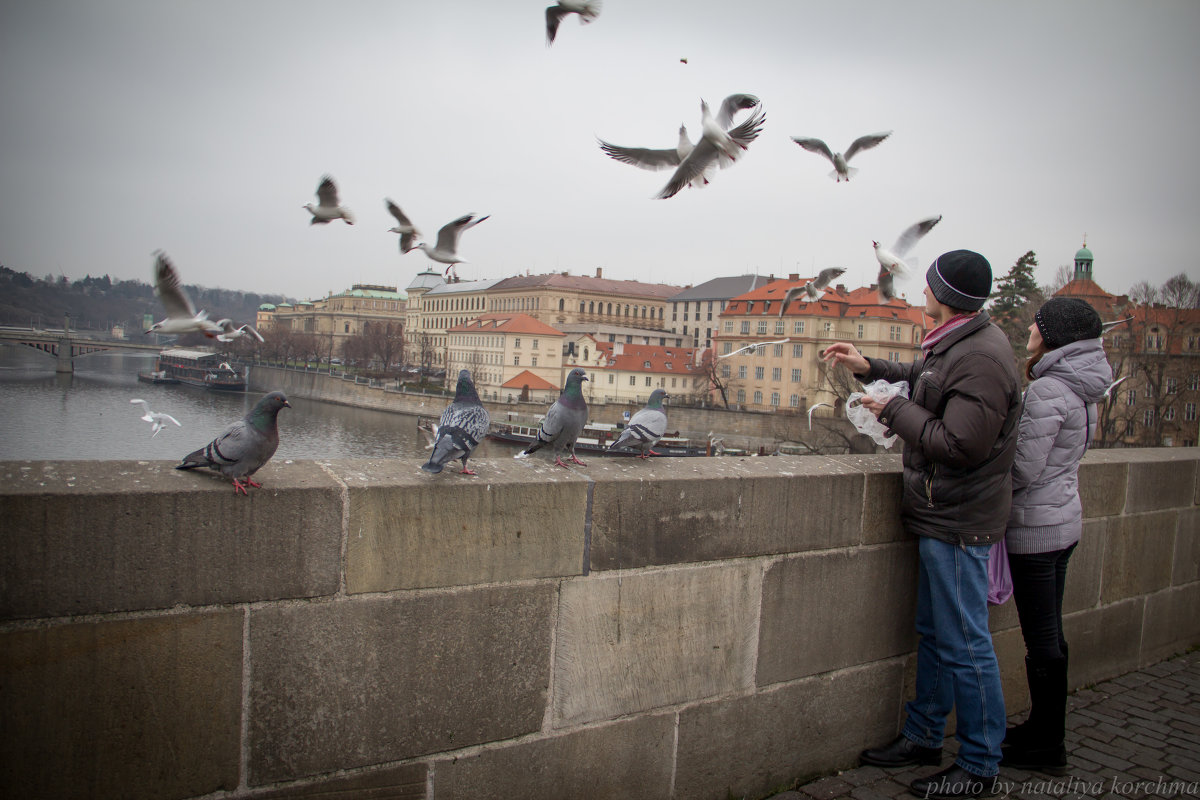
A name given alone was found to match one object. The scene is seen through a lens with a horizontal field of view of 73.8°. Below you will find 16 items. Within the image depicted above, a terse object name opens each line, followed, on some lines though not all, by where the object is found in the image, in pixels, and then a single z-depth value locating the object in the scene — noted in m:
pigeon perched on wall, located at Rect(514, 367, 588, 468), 3.53
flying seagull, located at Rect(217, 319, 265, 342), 3.94
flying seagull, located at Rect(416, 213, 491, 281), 5.43
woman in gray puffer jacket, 3.32
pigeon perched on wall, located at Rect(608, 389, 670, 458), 3.51
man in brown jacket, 2.88
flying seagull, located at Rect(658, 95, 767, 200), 4.60
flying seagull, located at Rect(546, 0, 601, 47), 4.68
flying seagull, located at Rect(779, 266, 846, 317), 6.92
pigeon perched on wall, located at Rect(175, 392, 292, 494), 2.07
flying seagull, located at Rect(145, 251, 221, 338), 3.49
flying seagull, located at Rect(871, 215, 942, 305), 6.05
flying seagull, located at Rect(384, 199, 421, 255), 5.62
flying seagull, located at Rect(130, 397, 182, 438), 7.48
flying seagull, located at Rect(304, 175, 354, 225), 5.34
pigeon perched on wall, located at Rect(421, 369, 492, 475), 2.46
